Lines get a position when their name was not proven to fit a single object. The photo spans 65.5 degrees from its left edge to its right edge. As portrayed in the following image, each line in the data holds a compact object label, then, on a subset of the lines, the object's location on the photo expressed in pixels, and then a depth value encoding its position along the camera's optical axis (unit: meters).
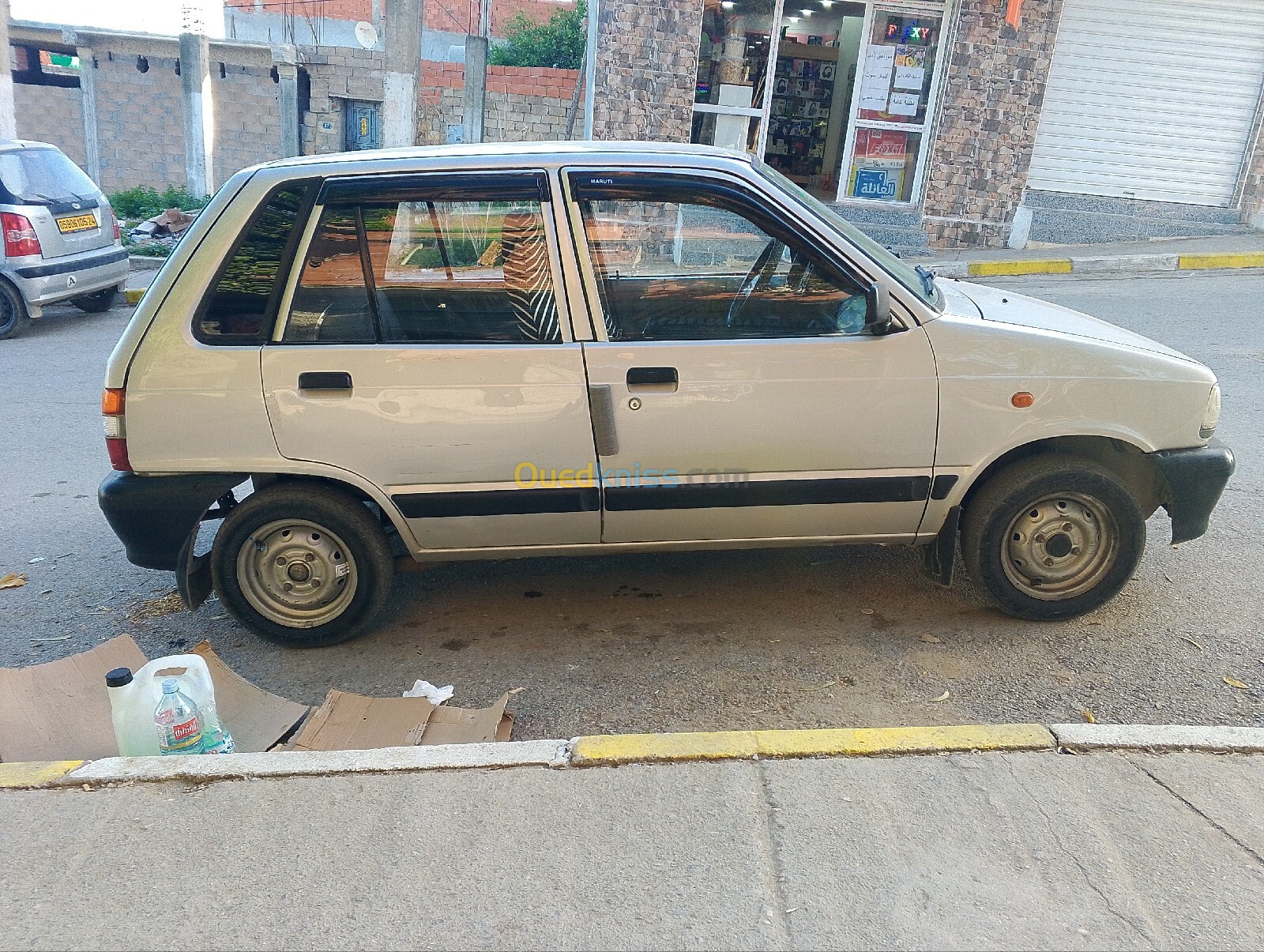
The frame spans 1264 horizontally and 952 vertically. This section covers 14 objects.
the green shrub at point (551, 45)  19.81
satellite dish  25.36
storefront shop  12.73
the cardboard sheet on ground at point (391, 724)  3.34
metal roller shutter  12.59
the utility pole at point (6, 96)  15.82
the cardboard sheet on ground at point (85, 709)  3.38
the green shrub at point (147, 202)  17.53
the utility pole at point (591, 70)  12.32
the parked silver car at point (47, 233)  9.60
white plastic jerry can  3.19
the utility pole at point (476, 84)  16.66
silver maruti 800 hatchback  3.70
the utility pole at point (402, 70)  14.46
